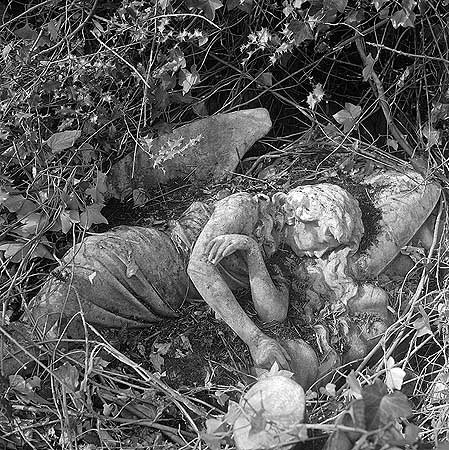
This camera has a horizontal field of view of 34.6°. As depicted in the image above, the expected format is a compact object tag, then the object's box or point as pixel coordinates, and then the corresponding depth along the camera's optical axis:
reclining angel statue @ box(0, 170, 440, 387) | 2.49
